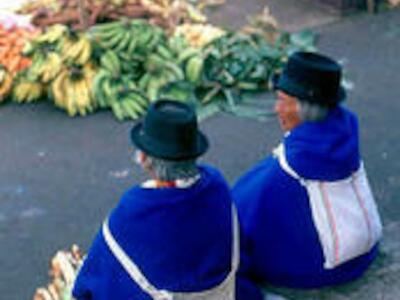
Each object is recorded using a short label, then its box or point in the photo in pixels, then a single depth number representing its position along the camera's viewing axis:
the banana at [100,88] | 8.42
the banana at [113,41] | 8.79
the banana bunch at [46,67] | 8.54
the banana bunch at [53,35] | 8.77
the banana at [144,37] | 8.76
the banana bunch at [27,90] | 8.68
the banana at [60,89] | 8.48
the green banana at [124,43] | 8.76
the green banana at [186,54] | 8.77
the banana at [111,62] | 8.59
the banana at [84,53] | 8.59
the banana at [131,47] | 8.72
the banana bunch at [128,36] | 8.76
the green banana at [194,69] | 8.59
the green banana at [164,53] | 8.76
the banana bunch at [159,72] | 8.53
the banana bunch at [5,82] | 8.66
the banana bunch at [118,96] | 8.34
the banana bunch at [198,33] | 9.12
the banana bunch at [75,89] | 8.42
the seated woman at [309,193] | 4.05
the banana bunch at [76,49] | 8.59
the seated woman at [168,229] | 3.51
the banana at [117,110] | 8.28
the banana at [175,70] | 8.59
